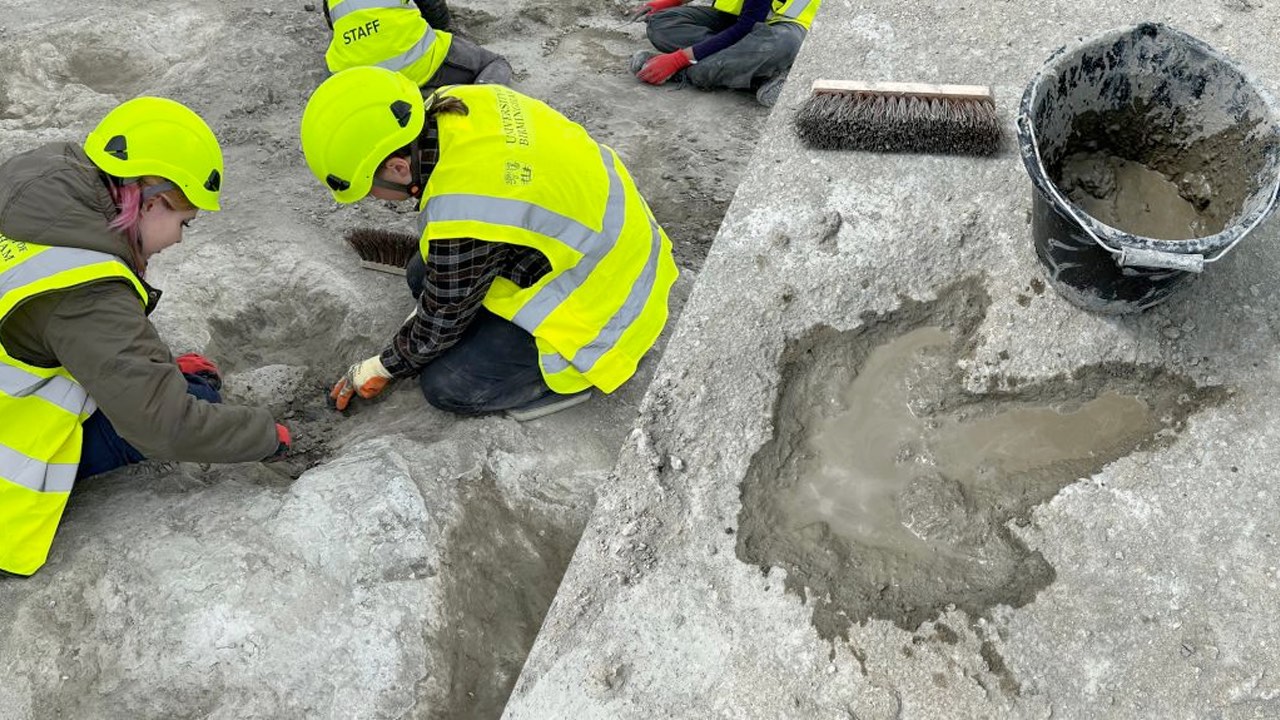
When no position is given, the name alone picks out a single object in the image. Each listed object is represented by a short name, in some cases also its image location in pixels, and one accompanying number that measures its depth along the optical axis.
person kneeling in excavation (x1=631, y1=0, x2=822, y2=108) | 5.07
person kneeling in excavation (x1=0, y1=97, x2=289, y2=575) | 2.25
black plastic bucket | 2.56
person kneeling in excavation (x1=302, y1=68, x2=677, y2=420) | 2.60
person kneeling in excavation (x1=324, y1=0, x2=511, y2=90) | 4.52
